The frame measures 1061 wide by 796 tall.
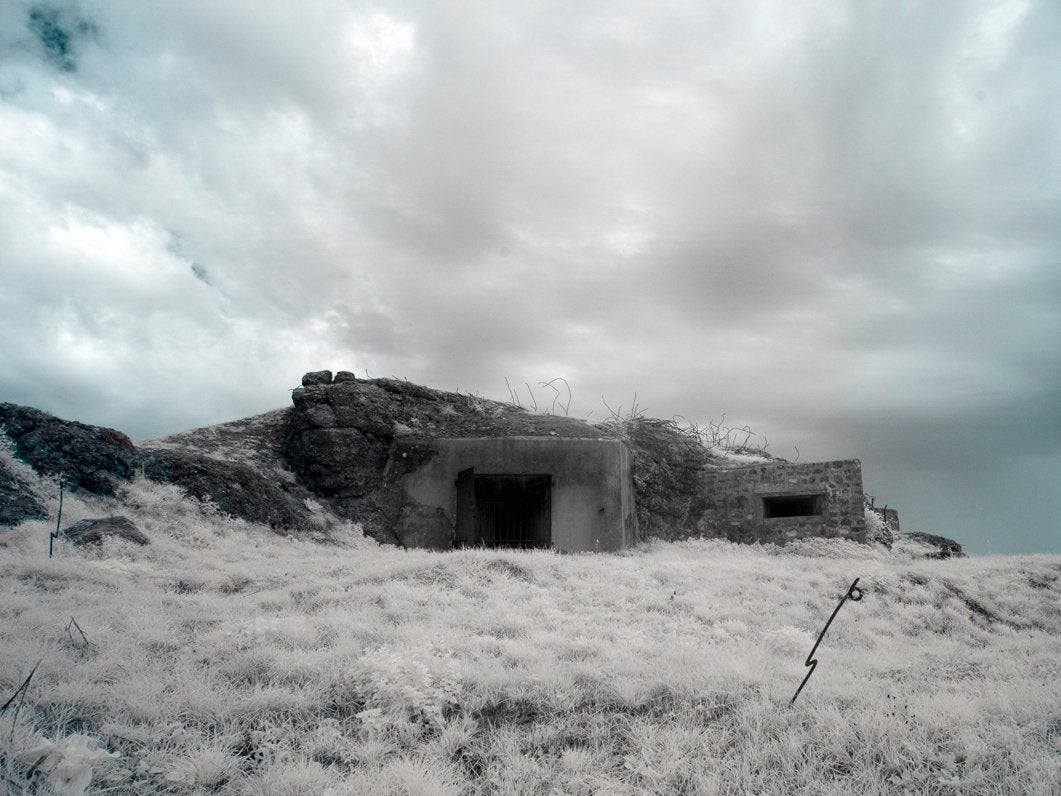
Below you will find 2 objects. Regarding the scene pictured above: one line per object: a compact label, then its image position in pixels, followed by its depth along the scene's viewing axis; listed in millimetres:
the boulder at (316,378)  17328
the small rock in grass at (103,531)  9508
